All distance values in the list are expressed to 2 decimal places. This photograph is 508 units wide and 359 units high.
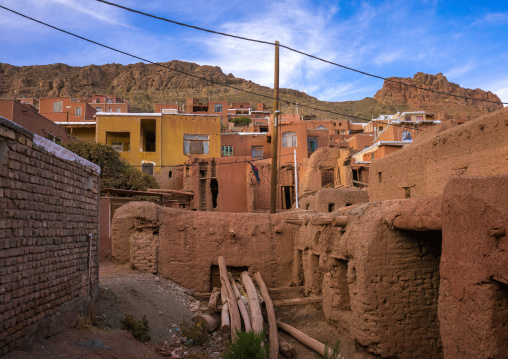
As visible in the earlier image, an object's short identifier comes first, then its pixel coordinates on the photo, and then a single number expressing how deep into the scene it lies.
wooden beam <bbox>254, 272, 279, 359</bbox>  8.15
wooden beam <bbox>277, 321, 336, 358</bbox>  8.32
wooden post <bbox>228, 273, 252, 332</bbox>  8.98
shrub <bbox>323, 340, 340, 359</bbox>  6.85
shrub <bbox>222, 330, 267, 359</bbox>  6.60
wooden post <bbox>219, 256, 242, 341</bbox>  8.81
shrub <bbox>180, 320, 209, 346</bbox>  8.34
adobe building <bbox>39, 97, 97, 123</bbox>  37.84
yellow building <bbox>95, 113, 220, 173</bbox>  27.03
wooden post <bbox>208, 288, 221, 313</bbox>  9.84
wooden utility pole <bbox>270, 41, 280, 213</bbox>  14.70
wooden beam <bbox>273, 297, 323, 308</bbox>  10.27
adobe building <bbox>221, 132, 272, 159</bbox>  28.81
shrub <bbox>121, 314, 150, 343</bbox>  7.41
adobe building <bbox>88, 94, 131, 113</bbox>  48.28
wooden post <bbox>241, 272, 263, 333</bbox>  8.93
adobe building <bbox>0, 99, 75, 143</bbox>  20.30
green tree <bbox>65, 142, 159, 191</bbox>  20.79
